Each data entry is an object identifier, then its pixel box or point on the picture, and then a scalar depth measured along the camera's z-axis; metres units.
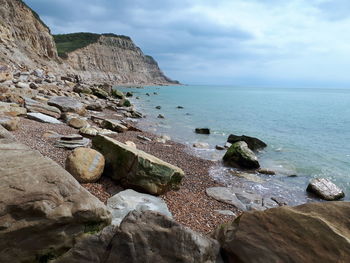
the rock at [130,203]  5.67
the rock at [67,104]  17.92
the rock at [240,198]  8.16
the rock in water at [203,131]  21.81
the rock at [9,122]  9.74
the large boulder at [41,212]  3.52
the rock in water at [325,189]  9.80
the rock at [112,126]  15.83
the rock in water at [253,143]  16.94
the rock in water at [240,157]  12.65
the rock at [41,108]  15.14
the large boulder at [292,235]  3.39
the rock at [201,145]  16.67
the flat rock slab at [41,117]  13.53
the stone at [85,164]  6.76
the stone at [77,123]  14.03
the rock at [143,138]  14.98
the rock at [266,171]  12.25
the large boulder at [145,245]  3.54
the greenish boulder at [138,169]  7.04
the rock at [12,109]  12.75
